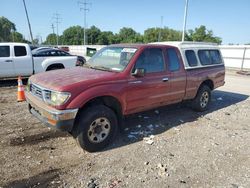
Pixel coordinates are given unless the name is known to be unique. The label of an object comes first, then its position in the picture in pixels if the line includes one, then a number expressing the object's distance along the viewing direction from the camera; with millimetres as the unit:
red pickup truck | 3131
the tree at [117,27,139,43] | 77786
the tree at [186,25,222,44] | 52278
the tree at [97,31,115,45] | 85401
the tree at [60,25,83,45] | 95232
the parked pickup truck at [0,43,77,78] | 7909
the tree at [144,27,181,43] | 68392
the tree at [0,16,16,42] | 73015
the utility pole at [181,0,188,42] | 19526
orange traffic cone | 6082
